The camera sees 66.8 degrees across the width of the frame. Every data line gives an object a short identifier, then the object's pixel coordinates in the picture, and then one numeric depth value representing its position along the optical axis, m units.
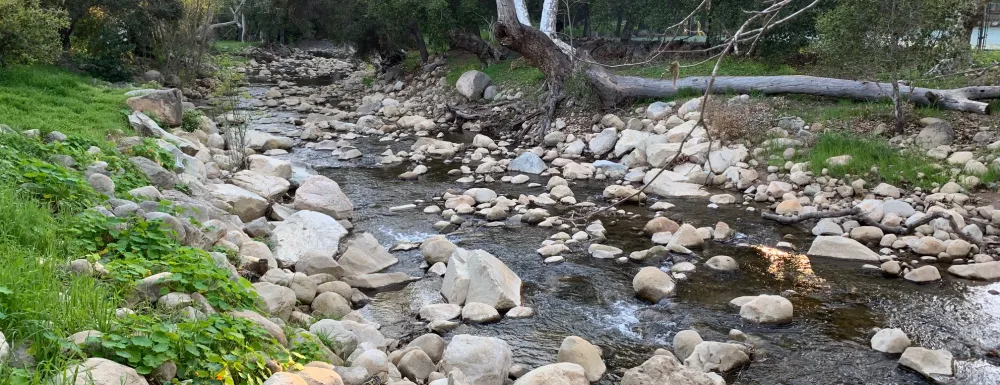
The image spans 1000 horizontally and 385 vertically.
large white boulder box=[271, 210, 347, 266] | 8.43
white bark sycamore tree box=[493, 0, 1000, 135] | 14.72
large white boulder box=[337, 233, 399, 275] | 8.28
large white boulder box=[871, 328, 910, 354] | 6.27
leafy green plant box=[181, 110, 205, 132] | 14.88
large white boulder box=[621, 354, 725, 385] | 5.21
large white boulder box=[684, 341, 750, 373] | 5.94
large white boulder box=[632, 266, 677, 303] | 7.57
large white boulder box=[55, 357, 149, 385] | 3.32
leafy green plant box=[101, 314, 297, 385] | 3.71
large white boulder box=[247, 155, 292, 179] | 12.00
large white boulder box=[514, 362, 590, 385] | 5.20
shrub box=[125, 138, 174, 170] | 9.52
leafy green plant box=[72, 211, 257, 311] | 4.84
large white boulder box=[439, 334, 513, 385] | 5.52
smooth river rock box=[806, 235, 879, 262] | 8.74
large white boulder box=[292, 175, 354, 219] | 10.31
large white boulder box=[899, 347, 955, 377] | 5.86
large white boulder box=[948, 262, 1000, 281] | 7.99
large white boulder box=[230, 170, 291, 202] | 10.86
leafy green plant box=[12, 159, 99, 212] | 5.84
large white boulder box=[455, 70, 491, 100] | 21.08
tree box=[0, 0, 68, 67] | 13.25
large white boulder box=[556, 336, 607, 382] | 5.86
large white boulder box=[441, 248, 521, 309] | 7.27
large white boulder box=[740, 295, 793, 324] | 6.92
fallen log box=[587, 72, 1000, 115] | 12.95
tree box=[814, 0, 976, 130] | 11.86
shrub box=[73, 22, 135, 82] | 18.80
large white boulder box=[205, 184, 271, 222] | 9.55
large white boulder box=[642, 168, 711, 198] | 11.93
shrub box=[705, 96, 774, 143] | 13.82
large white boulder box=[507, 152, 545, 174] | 13.75
